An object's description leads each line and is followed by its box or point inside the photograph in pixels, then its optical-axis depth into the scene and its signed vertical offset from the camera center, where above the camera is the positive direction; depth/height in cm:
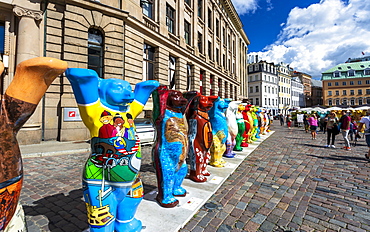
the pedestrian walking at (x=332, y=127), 909 -37
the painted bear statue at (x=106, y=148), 204 -32
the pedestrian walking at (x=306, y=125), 1642 -52
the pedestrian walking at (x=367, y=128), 650 -30
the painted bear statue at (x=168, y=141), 305 -37
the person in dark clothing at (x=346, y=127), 855 -35
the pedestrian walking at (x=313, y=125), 1208 -41
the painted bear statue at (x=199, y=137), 411 -40
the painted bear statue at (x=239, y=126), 717 -28
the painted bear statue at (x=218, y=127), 506 -23
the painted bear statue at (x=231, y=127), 628 -28
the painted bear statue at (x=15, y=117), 123 +0
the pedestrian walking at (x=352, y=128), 1145 -52
